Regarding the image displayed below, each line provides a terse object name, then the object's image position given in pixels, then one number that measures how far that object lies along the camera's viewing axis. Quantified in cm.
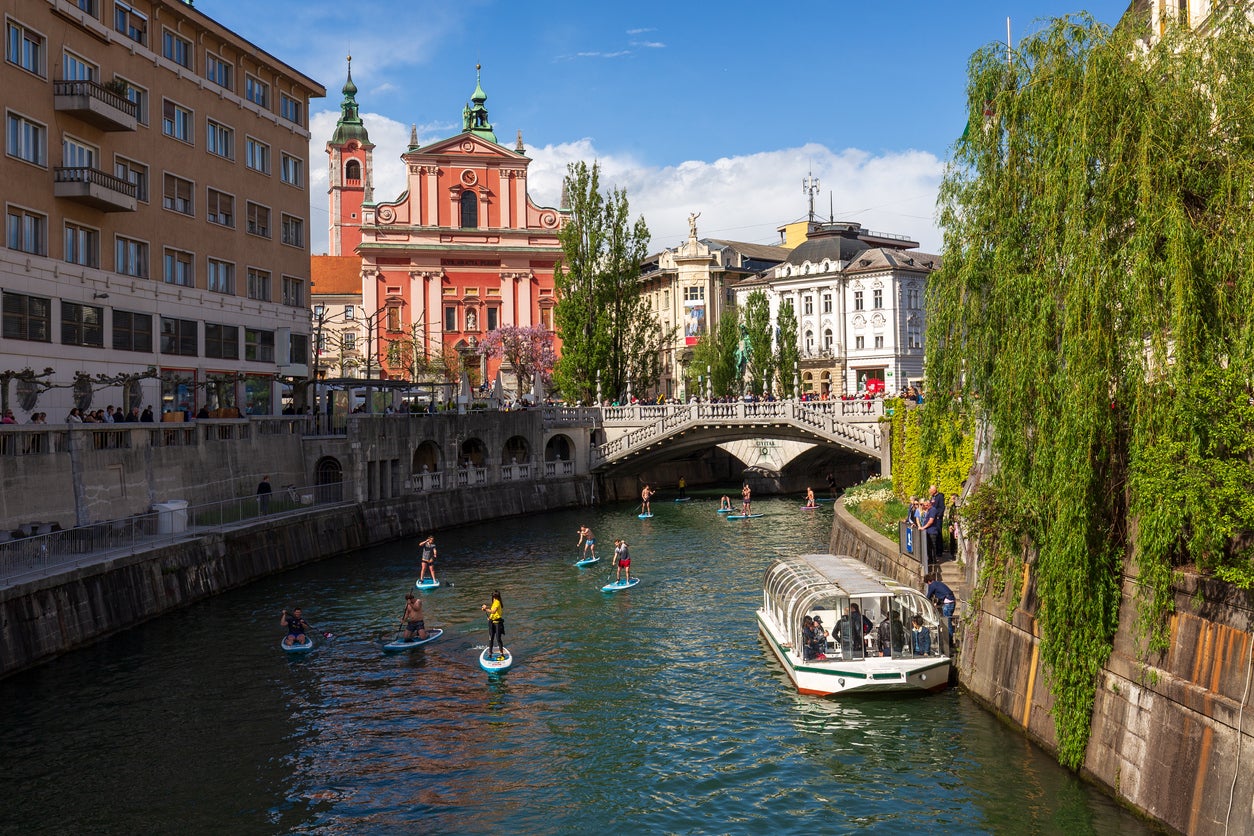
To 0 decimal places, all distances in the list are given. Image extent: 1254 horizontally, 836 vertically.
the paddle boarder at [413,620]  3331
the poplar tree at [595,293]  7988
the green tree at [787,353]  9906
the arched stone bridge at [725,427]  6750
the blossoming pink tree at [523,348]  10162
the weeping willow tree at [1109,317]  1759
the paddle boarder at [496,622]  3128
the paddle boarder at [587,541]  4900
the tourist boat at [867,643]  2612
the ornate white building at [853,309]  11012
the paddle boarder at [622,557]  4291
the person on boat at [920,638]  2644
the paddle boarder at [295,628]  3253
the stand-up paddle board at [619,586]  4194
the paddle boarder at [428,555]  4347
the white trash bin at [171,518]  4056
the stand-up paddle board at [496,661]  3047
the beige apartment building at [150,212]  4328
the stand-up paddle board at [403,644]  3275
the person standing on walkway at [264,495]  4747
